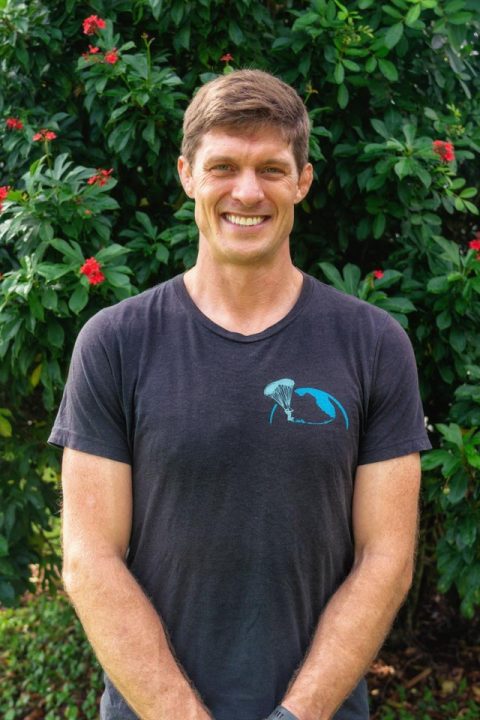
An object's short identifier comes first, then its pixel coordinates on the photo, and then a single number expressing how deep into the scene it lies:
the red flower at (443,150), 3.16
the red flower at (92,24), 3.24
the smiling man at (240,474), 2.09
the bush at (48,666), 4.49
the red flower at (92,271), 2.93
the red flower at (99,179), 3.17
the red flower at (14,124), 3.44
